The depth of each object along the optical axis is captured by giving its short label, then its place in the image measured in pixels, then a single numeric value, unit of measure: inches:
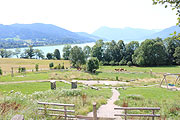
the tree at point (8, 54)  4315.5
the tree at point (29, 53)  4077.5
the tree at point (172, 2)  224.6
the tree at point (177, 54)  2222.6
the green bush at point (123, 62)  2632.4
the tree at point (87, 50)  3110.2
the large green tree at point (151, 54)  2342.5
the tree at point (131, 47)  2745.6
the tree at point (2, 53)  4234.7
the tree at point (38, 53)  4141.2
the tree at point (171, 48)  2381.3
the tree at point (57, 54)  3612.2
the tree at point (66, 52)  3484.3
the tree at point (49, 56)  3660.9
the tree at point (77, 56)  2352.4
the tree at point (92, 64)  1620.3
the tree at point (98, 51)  2815.0
